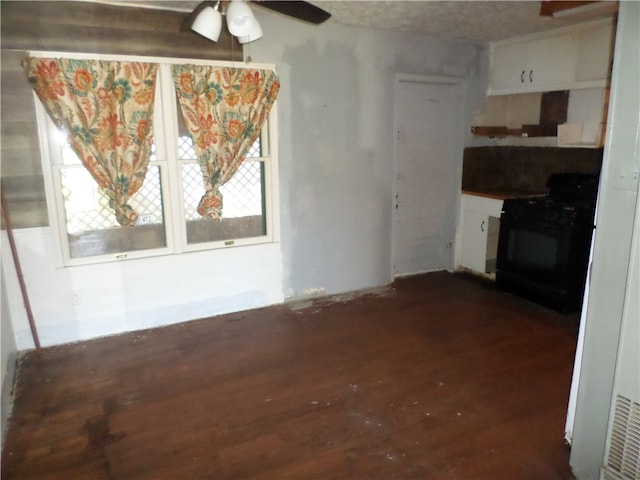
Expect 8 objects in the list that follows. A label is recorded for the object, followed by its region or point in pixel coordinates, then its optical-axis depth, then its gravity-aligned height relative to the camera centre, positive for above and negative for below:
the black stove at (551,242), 3.89 -0.83
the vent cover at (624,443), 1.83 -1.16
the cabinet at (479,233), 4.82 -0.91
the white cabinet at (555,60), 3.97 +0.78
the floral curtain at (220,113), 3.55 +0.26
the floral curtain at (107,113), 3.13 +0.23
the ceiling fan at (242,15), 2.44 +0.72
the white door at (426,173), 4.70 -0.28
